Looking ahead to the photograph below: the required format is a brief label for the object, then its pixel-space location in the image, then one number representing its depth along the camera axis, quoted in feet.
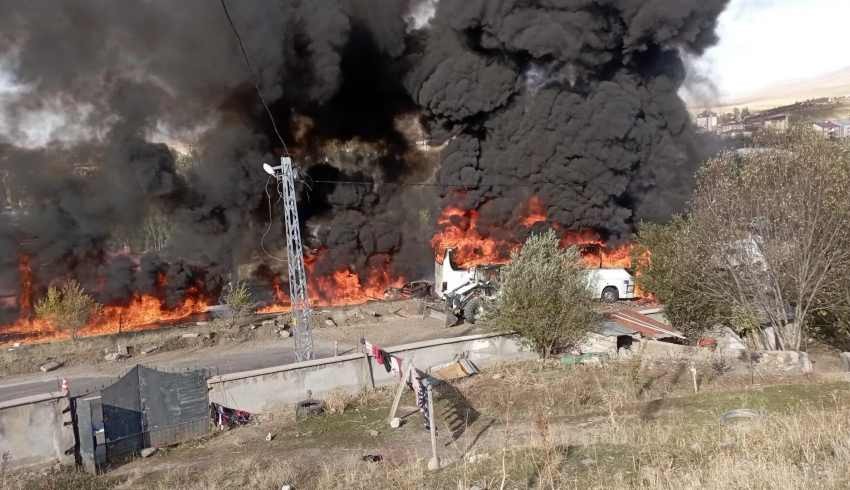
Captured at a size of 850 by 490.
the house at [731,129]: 183.21
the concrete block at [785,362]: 60.95
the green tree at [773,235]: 60.23
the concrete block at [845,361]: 62.44
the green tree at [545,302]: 73.61
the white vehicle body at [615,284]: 111.06
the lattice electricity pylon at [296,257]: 72.23
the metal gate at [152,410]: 55.42
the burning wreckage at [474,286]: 99.81
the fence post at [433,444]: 41.42
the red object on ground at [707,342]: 79.78
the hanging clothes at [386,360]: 69.36
